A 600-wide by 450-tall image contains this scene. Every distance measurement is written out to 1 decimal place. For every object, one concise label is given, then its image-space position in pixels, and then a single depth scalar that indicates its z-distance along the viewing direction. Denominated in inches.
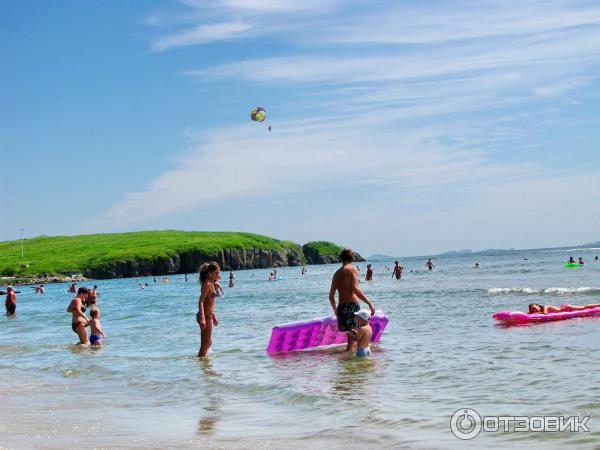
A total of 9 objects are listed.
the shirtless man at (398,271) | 2134.6
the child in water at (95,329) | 685.9
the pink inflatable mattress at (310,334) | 547.2
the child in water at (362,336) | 488.0
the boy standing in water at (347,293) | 481.4
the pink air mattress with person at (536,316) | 658.8
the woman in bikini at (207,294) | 492.4
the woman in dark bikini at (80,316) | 684.1
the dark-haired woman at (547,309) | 693.3
